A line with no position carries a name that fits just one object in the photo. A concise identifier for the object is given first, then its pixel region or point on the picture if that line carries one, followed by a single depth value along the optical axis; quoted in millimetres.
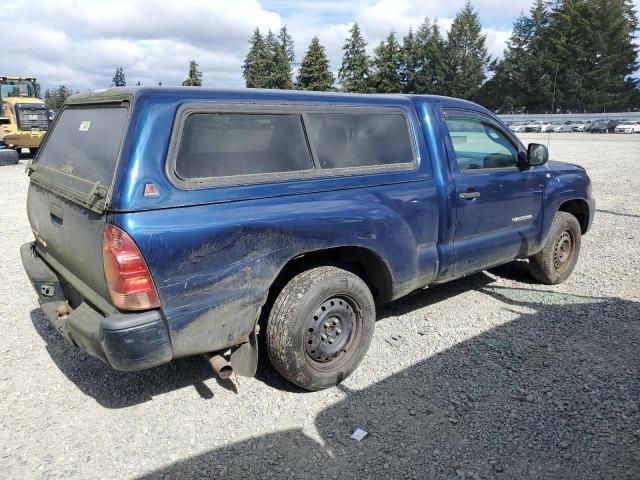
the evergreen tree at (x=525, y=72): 68688
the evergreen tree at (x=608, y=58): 63938
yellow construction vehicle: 19750
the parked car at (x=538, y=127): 46309
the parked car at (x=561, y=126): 46341
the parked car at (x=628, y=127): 40781
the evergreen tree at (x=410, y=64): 75812
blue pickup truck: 2607
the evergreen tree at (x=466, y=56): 74125
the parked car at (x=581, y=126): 45562
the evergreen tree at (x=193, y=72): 75306
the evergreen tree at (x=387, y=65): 73688
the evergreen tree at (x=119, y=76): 82888
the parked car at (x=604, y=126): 42872
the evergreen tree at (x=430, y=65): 74000
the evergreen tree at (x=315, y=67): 65125
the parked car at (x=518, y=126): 47869
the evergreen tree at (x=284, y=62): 72625
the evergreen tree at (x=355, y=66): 73875
